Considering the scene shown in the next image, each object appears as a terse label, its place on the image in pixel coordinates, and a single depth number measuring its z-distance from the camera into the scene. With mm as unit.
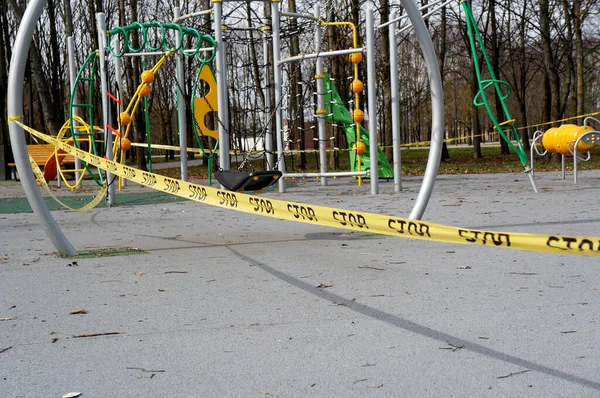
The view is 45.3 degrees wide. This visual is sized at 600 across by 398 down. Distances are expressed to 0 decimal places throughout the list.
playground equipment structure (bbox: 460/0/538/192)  10751
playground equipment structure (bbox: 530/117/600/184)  13336
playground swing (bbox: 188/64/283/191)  7471
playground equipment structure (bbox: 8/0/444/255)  6309
